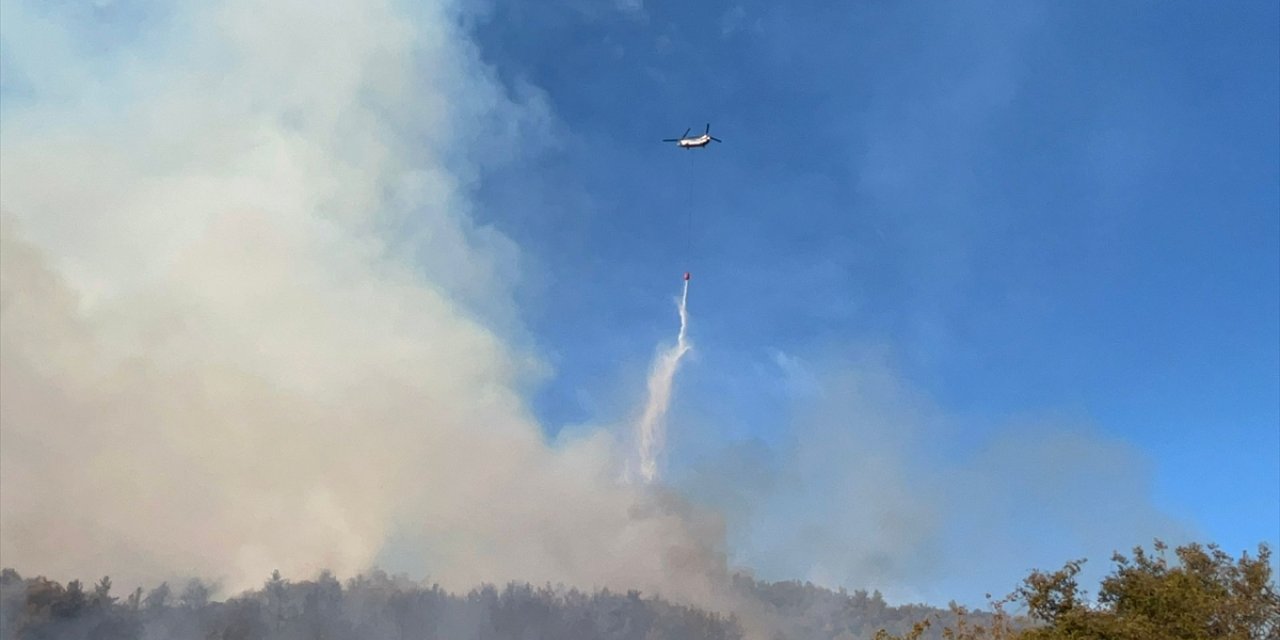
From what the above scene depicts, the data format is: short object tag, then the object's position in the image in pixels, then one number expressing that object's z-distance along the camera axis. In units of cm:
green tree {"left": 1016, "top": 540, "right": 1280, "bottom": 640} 4859
